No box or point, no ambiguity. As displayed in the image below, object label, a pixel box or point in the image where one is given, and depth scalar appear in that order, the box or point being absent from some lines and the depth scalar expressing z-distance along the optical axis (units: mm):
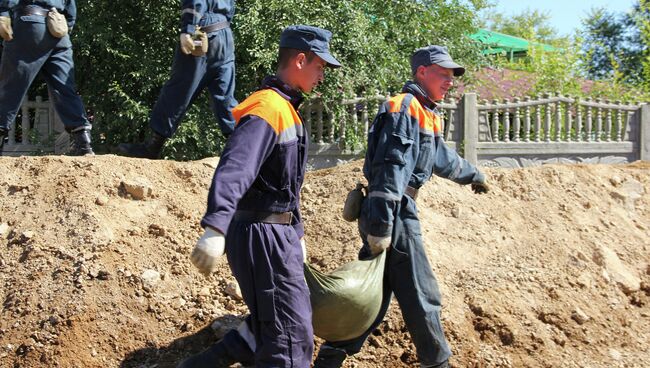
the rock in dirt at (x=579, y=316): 5703
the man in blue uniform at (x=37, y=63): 6230
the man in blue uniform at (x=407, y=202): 4219
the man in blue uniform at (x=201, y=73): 6254
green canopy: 18709
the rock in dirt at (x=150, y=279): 4996
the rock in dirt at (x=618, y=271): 6340
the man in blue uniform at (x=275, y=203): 3414
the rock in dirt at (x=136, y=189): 5688
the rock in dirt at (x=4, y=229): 5243
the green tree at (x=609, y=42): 20078
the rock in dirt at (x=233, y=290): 5109
